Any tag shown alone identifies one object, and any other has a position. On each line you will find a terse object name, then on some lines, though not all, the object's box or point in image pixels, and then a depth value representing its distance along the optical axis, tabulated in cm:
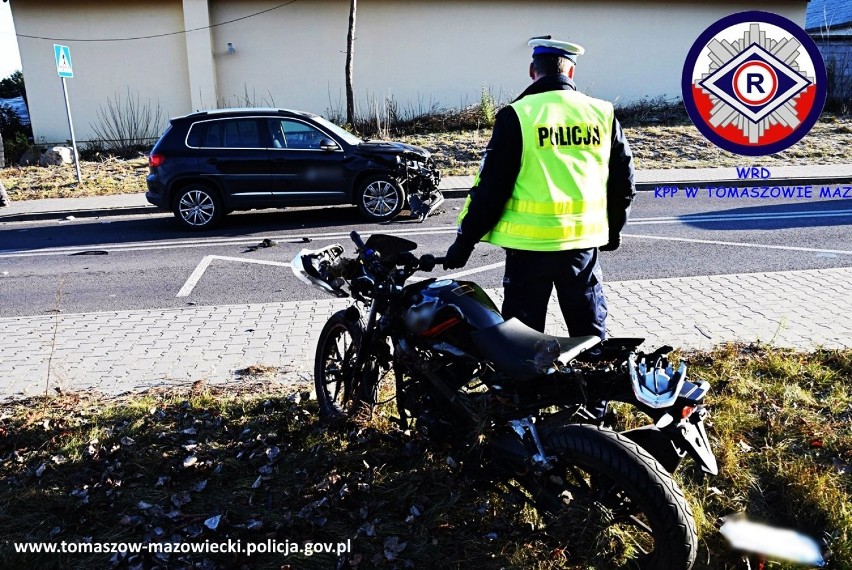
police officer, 344
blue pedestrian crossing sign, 1524
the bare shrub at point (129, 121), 2173
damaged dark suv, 1191
